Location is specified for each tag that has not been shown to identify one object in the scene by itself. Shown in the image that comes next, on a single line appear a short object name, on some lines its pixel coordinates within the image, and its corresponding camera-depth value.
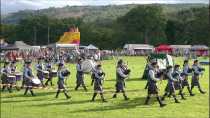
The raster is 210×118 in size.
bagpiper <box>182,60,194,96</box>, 25.72
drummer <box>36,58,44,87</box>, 30.31
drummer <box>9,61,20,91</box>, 28.42
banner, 68.81
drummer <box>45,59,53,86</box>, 31.16
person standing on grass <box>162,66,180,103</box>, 22.72
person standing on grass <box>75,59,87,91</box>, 28.53
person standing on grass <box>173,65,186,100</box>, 23.69
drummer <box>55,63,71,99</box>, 23.92
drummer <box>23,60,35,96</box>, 25.72
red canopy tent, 79.11
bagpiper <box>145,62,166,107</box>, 21.61
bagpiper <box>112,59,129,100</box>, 23.78
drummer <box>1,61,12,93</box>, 27.96
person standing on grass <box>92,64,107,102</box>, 23.27
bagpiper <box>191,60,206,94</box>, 26.76
